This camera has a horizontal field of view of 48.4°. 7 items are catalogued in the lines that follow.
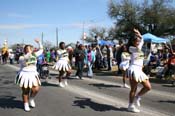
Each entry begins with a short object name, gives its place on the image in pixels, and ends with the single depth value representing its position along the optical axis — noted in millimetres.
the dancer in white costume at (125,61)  7655
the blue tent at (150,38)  12876
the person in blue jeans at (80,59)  10063
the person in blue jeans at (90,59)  10570
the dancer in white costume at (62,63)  8106
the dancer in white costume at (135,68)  4929
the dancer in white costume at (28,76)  5205
